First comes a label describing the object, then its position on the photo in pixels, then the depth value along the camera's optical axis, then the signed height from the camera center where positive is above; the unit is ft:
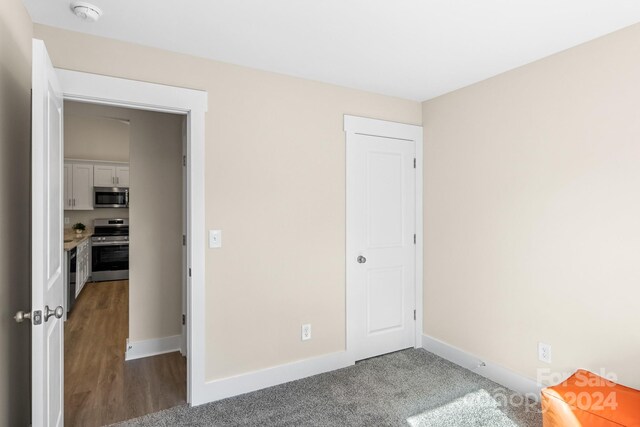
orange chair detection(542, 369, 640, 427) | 5.94 -3.23
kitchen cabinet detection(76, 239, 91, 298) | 17.44 -2.69
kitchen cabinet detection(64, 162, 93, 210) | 21.22 +1.48
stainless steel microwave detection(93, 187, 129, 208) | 22.00 +0.87
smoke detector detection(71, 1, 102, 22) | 6.16 +3.41
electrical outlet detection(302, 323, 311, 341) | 9.74 -3.16
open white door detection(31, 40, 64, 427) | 4.78 -0.43
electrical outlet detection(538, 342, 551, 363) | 8.31 -3.17
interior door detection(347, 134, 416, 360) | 10.56 -0.90
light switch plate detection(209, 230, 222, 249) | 8.48 -0.62
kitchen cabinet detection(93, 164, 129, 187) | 22.07 +2.18
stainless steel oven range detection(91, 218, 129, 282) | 21.25 -2.37
